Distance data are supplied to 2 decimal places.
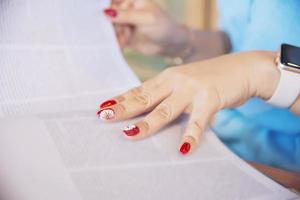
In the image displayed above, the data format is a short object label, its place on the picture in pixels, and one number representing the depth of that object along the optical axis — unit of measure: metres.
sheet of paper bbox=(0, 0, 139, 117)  0.75
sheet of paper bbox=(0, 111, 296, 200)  0.65
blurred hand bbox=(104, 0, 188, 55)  0.98
